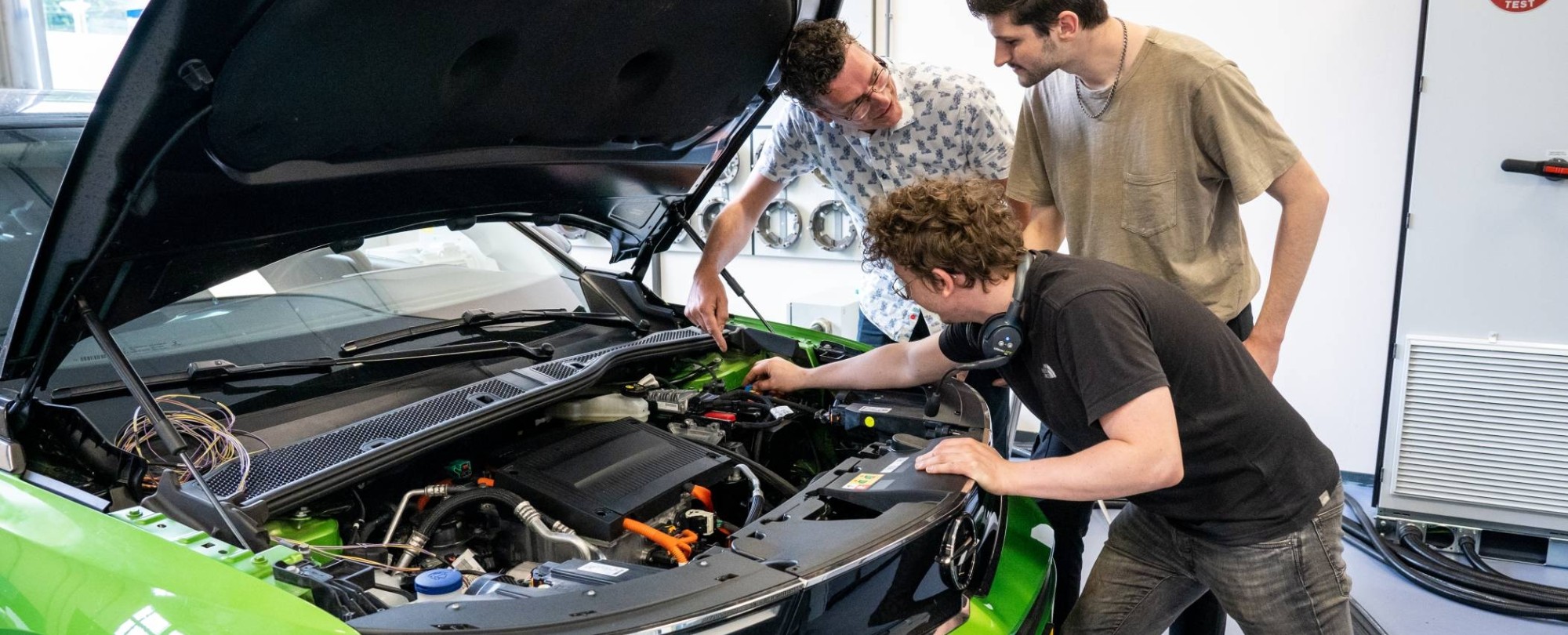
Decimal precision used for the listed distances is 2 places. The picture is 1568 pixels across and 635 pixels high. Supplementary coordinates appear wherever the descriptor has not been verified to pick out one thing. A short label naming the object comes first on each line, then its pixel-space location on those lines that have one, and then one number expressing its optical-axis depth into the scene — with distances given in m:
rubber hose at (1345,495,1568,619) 3.22
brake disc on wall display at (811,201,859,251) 5.22
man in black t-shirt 1.61
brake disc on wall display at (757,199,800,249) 5.36
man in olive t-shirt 2.15
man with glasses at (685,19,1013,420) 2.38
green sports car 1.45
